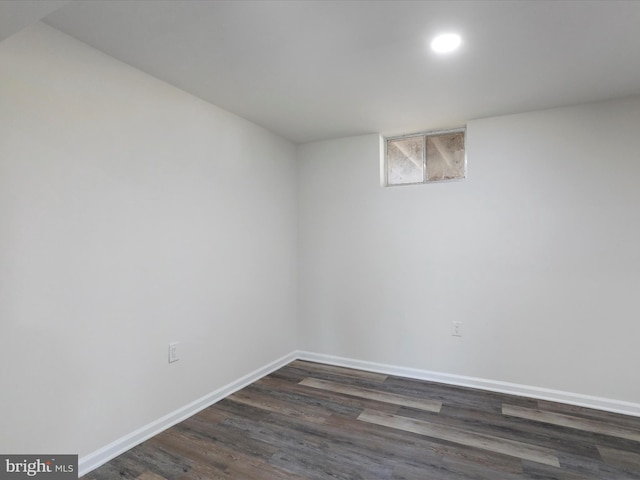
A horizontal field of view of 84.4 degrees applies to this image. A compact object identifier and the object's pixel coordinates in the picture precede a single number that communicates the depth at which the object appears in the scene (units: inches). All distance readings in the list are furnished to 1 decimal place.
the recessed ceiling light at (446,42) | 75.1
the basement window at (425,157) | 131.1
